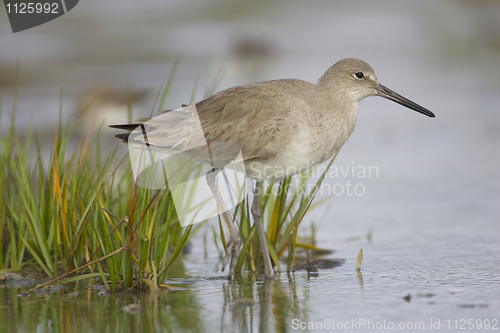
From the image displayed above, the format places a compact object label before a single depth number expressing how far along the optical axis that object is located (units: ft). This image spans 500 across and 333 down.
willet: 32.24
